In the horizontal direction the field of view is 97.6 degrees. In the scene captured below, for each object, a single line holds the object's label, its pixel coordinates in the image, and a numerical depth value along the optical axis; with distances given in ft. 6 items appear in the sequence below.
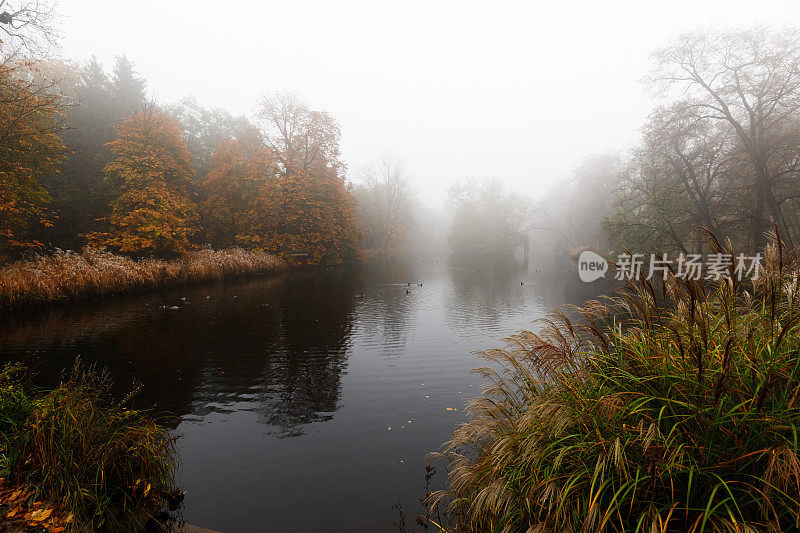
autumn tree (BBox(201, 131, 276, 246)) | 117.60
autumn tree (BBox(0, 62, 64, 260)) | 46.37
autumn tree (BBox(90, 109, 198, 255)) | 80.18
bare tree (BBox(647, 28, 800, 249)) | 65.77
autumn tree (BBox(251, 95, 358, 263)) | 124.26
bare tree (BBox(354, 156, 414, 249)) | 217.56
